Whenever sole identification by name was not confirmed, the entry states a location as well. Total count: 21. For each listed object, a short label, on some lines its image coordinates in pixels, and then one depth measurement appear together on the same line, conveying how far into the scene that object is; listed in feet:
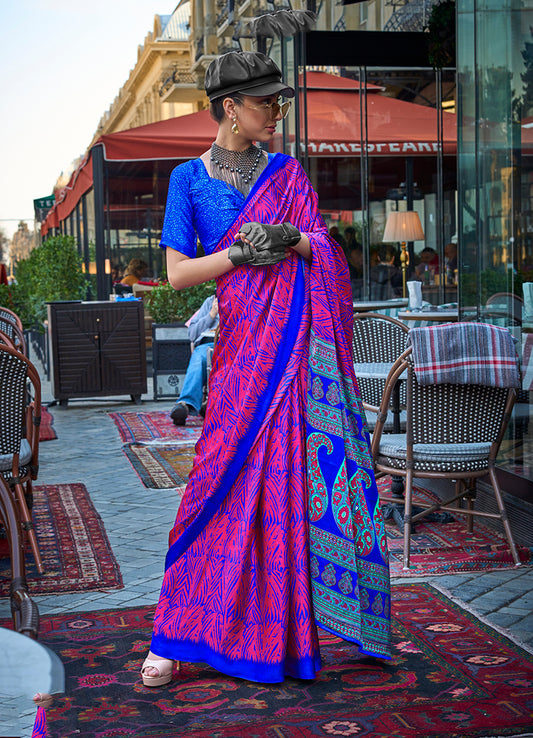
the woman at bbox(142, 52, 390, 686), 9.53
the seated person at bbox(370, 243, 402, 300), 32.55
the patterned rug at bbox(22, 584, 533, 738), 8.57
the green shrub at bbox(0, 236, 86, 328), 40.45
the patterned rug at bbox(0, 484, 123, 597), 13.46
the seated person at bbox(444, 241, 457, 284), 28.42
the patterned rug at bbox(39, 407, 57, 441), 27.09
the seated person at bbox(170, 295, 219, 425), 28.48
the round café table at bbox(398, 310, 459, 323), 21.25
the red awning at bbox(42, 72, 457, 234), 31.50
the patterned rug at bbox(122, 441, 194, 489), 20.76
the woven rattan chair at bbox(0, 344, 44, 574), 12.22
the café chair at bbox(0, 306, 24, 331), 20.54
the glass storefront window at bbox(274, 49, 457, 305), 31.14
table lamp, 29.01
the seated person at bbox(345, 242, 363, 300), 32.45
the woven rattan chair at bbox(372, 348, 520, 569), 13.84
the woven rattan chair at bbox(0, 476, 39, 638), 9.66
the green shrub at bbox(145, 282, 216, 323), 35.37
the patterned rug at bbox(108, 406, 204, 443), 26.84
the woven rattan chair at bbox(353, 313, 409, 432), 17.12
